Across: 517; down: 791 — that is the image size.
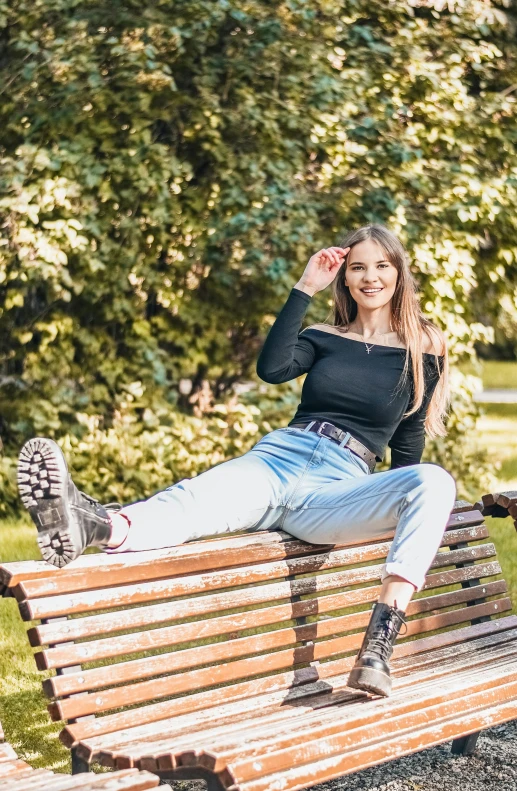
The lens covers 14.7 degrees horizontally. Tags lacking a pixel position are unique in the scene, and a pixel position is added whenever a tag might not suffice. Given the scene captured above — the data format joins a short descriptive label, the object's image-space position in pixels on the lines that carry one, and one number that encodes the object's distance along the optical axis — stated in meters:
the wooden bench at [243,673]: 4.54
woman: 5.25
